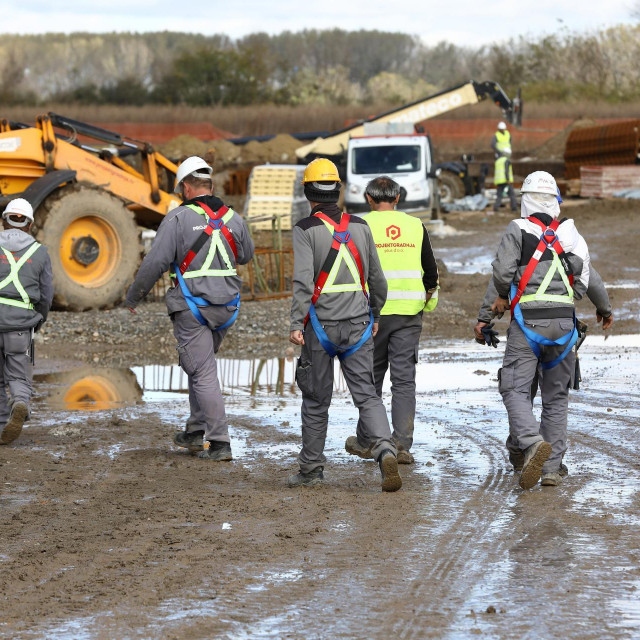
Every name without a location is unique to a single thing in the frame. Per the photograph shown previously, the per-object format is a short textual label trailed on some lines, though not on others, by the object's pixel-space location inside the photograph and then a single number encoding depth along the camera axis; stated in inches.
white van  1979.6
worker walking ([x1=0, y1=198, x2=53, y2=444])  675.4
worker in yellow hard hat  555.2
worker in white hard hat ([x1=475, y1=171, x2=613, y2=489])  550.9
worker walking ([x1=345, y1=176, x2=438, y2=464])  625.6
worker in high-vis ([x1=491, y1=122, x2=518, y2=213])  2310.5
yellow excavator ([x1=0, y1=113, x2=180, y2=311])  1171.3
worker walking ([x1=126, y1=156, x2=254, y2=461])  624.7
